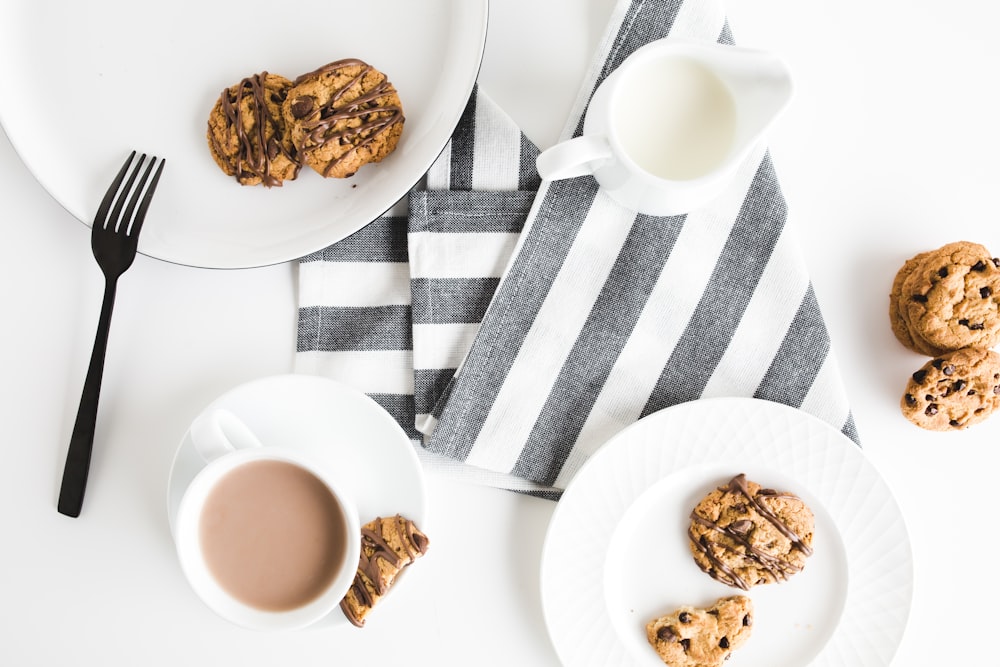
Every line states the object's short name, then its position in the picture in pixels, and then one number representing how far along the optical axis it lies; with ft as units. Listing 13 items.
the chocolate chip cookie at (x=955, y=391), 3.51
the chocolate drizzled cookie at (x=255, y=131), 3.45
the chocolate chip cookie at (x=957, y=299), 3.46
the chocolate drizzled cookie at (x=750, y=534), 3.48
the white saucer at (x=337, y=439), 3.51
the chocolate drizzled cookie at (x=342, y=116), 3.33
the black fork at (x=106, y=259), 3.54
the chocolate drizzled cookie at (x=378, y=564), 3.43
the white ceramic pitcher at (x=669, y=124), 3.14
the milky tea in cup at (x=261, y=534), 3.30
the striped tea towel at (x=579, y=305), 3.59
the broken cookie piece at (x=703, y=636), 3.52
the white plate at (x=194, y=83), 3.60
